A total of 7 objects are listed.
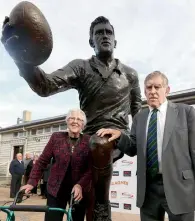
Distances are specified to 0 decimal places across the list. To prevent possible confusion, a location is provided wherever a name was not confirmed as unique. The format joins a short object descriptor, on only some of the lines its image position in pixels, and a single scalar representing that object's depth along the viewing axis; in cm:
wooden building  1339
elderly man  137
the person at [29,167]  895
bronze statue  143
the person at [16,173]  800
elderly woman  161
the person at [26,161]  911
